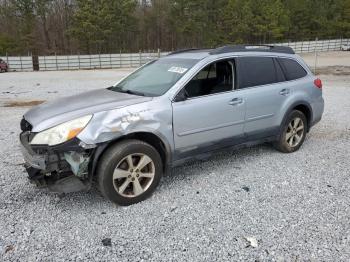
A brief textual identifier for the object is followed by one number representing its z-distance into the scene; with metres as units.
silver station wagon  3.06
